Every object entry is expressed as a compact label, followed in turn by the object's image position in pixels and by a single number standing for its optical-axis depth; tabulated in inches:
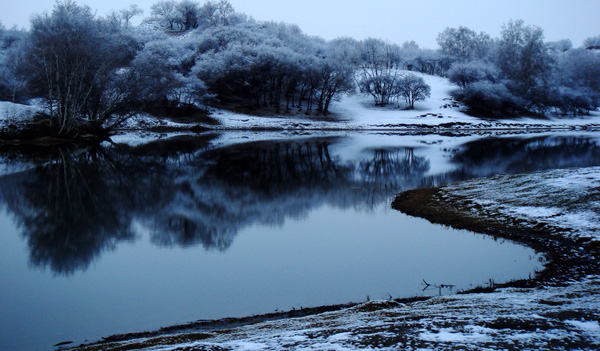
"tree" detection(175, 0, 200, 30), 4923.7
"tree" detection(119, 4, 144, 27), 4928.4
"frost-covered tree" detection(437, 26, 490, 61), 5383.9
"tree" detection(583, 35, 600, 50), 7339.6
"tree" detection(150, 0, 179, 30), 4958.2
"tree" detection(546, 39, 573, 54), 7283.5
